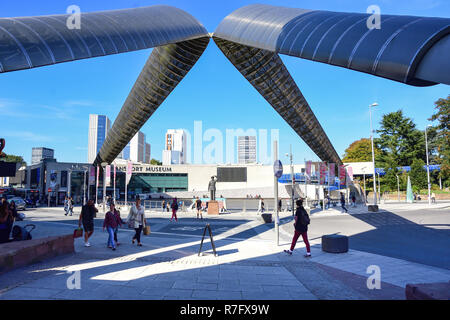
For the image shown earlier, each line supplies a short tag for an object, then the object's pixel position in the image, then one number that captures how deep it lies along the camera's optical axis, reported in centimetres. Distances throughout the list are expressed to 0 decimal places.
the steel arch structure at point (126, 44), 766
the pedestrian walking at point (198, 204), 2248
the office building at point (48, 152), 18325
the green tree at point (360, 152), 7794
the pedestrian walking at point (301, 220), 892
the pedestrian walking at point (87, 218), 995
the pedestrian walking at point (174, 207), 2059
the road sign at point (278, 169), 1117
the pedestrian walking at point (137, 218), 997
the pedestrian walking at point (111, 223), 962
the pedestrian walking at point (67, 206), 2629
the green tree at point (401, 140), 6419
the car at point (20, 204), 3234
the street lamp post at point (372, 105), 3481
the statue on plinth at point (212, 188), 2776
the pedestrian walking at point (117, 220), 1007
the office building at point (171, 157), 17362
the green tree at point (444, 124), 4188
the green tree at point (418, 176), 5538
